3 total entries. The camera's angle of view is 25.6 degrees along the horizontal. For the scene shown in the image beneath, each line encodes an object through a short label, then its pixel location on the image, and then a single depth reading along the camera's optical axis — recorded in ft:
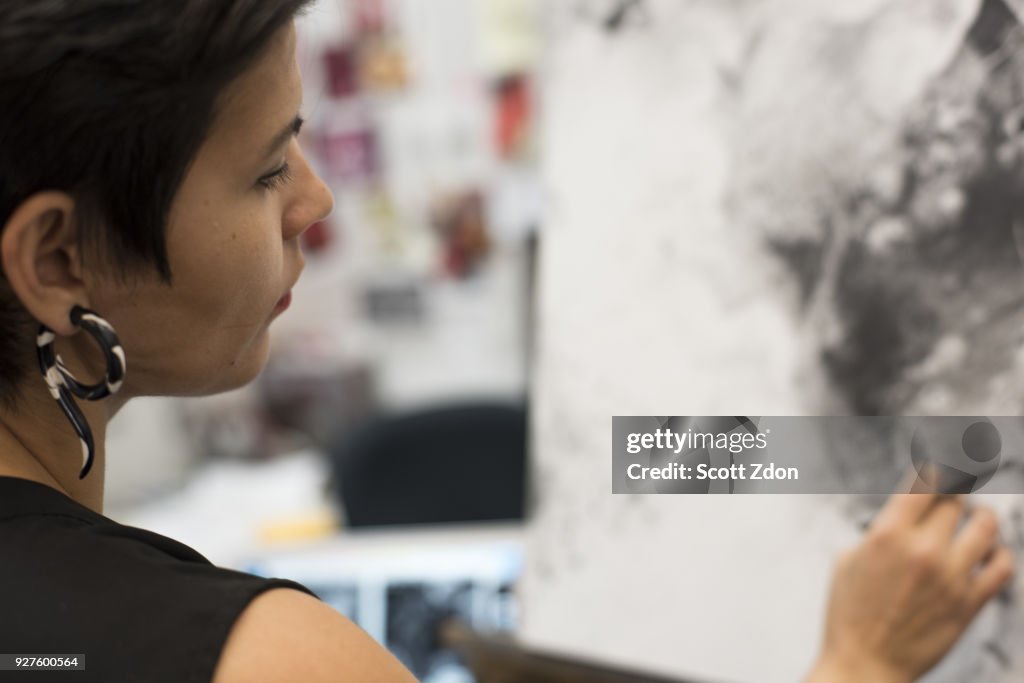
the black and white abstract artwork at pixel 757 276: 3.99
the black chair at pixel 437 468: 7.28
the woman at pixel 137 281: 3.33
